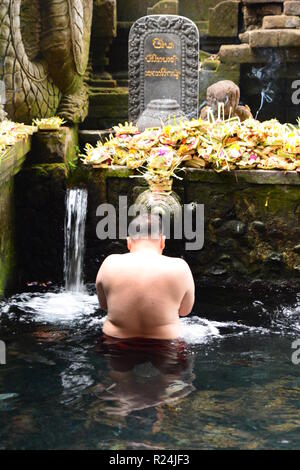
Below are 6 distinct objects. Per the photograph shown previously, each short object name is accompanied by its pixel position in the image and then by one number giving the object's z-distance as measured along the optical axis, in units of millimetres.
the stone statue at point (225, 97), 8812
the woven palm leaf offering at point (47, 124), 8297
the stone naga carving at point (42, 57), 8167
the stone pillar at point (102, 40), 12219
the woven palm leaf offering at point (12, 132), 6852
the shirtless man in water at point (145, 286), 5070
